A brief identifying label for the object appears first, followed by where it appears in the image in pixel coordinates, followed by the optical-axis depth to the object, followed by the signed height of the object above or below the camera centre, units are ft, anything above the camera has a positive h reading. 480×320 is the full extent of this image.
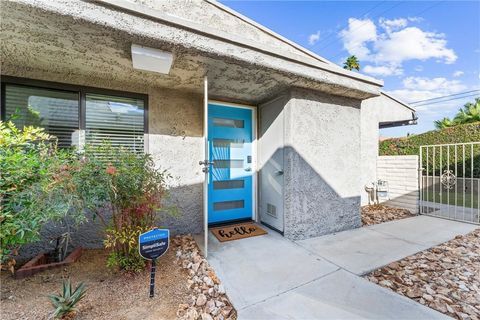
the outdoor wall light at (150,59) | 8.60 +4.62
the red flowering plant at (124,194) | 8.00 -1.46
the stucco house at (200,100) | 8.23 +3.91
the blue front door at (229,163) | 14.76 -0.16
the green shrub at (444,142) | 25.11 +2.70
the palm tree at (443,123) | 36.63 +7.18
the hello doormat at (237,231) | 12.97 -4.88
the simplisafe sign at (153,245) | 7.46 -3.21
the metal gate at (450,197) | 16.88 -3.68
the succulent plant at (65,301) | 6.20 -4.45
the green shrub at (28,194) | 6.29 -1.11
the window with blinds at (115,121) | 11.71 +2.46
